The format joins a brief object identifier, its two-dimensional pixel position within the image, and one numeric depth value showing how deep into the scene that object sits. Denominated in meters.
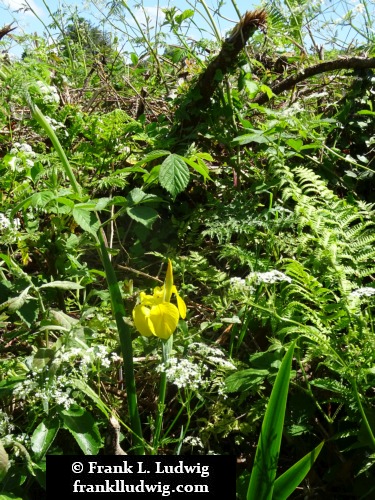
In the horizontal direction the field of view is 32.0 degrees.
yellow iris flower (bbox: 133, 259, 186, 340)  1.64
